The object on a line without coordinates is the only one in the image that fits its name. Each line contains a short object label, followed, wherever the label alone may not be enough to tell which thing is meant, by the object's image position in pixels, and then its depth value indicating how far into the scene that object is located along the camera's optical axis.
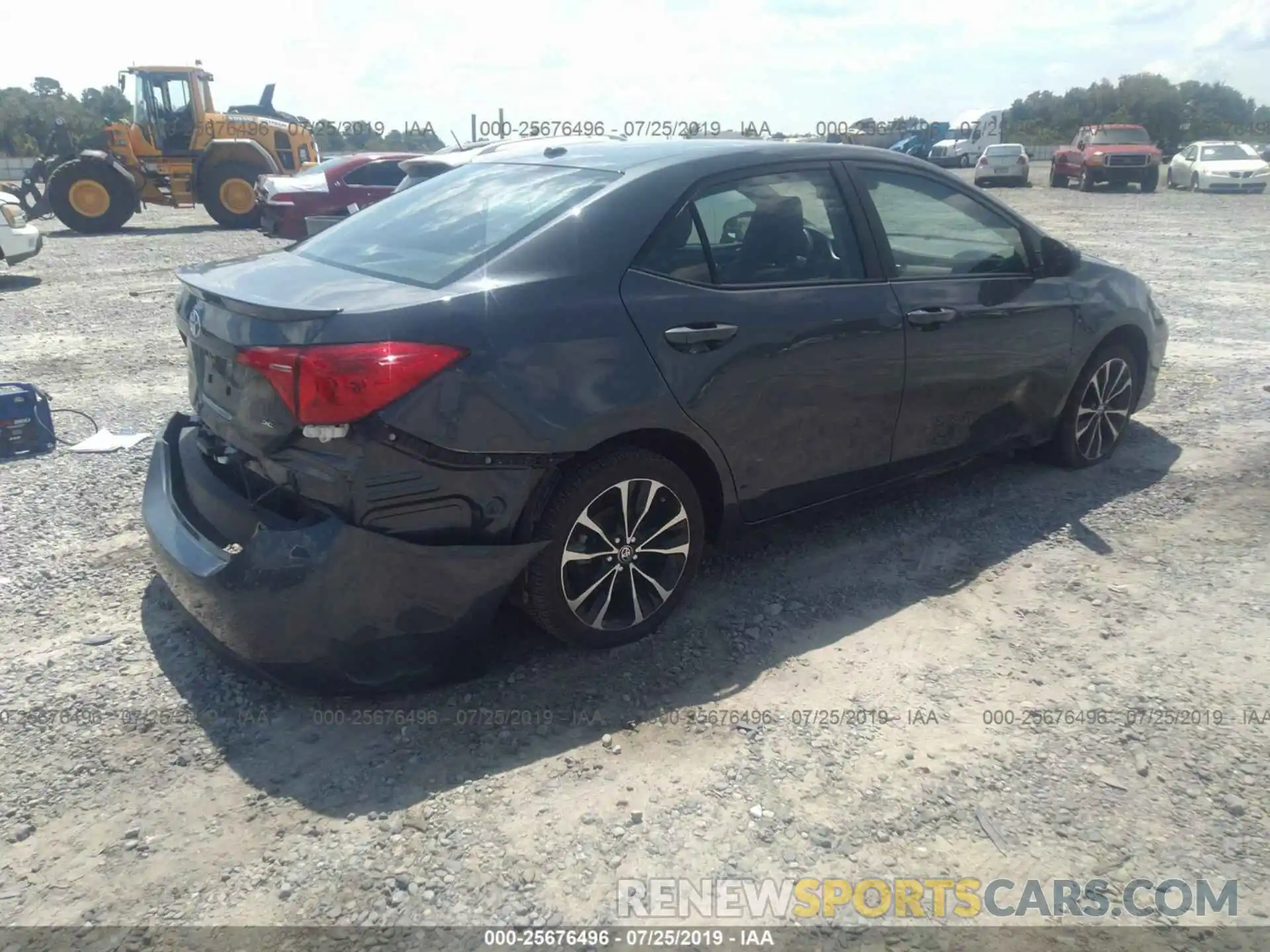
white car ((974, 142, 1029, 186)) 29.84
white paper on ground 5.43
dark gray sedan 2.81
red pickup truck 27.48
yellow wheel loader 18.12
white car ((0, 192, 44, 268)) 11.80
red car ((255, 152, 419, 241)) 15.33
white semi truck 47.03
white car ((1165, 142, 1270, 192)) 25.72
